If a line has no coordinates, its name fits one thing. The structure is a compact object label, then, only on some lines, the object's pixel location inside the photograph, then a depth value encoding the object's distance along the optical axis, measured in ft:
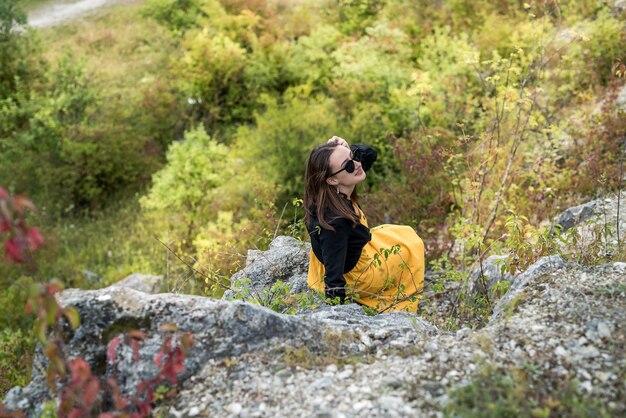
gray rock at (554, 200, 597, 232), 15.97
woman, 11.14
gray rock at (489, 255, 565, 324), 9.68
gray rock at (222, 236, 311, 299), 13.29
